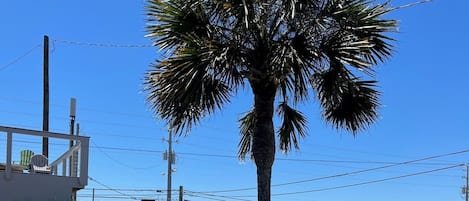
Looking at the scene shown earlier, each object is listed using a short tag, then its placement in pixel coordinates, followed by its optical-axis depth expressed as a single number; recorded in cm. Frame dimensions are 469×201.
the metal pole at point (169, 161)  3938
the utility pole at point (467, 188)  5879
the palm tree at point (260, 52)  1088
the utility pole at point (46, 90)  1978
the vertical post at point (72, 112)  2169
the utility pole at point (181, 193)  4581
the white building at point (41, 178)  1052
